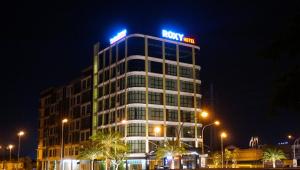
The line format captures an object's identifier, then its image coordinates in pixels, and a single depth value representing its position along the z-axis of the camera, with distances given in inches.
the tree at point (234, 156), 4885.6
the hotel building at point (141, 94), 4020.7
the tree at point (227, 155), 4726.9
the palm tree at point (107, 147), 3068.4
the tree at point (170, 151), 3120.6
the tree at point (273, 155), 4190.5
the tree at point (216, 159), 4506.6
